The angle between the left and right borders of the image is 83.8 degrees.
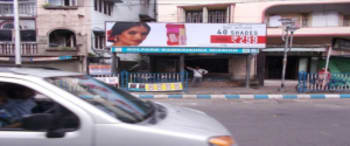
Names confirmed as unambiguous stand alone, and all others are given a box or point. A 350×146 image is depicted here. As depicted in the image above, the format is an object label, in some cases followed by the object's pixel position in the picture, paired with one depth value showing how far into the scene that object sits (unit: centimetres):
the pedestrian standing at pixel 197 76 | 1188
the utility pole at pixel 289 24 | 980
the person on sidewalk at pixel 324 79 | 960
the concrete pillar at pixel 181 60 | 1067
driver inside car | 181
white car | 169
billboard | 1044
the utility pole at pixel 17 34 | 972
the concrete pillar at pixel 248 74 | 1111
